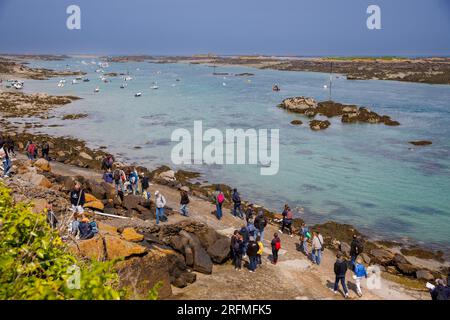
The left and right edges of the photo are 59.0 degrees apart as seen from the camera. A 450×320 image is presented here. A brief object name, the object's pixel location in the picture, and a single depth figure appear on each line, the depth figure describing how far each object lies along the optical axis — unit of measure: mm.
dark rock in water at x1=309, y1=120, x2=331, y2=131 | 46062
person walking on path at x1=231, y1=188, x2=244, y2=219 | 19588
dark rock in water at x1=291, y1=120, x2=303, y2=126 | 48278
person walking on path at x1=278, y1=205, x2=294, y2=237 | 17953
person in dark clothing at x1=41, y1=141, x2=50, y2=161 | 26328
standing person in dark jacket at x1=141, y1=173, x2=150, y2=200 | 19438
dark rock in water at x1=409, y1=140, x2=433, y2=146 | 36962
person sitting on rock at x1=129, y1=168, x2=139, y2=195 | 20438
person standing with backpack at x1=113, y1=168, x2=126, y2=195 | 20141
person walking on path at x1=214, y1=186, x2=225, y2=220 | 18338
